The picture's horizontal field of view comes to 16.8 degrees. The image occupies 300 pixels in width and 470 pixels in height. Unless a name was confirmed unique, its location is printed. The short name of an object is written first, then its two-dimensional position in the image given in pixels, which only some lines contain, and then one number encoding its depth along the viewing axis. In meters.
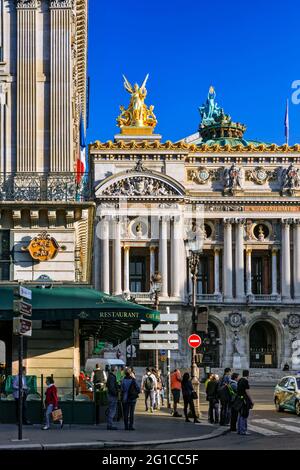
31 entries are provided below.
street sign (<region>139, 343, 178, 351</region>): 40.84
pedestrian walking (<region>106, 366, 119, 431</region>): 27.73
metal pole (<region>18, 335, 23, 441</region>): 22.88
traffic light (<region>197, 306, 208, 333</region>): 36.53
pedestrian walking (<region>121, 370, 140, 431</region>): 27.75
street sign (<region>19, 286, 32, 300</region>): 23.42
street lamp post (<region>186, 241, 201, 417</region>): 36.46
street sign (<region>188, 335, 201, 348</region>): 37.56
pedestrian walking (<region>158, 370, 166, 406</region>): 44.34
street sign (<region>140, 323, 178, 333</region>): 40.94
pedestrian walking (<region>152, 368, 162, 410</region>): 41.50
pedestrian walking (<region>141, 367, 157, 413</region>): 39.84
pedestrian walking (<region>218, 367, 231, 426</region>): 30.83
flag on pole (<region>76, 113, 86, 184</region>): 60.08
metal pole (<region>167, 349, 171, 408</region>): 44.12
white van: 53.38
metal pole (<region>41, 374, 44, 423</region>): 28.58
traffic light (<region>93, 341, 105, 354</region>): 67.51
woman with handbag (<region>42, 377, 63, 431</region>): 26.89
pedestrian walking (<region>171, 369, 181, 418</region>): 36.97
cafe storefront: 28.75
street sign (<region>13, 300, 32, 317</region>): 23.08
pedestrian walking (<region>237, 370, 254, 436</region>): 27.89
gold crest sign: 31.27
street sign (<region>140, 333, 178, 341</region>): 40.31
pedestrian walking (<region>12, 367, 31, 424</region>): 27.92
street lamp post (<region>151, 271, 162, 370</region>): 47.22
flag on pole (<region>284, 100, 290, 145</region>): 115.61
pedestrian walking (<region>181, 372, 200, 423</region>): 32.78
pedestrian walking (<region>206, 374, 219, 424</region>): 32.67
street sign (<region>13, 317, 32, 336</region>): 23.09
